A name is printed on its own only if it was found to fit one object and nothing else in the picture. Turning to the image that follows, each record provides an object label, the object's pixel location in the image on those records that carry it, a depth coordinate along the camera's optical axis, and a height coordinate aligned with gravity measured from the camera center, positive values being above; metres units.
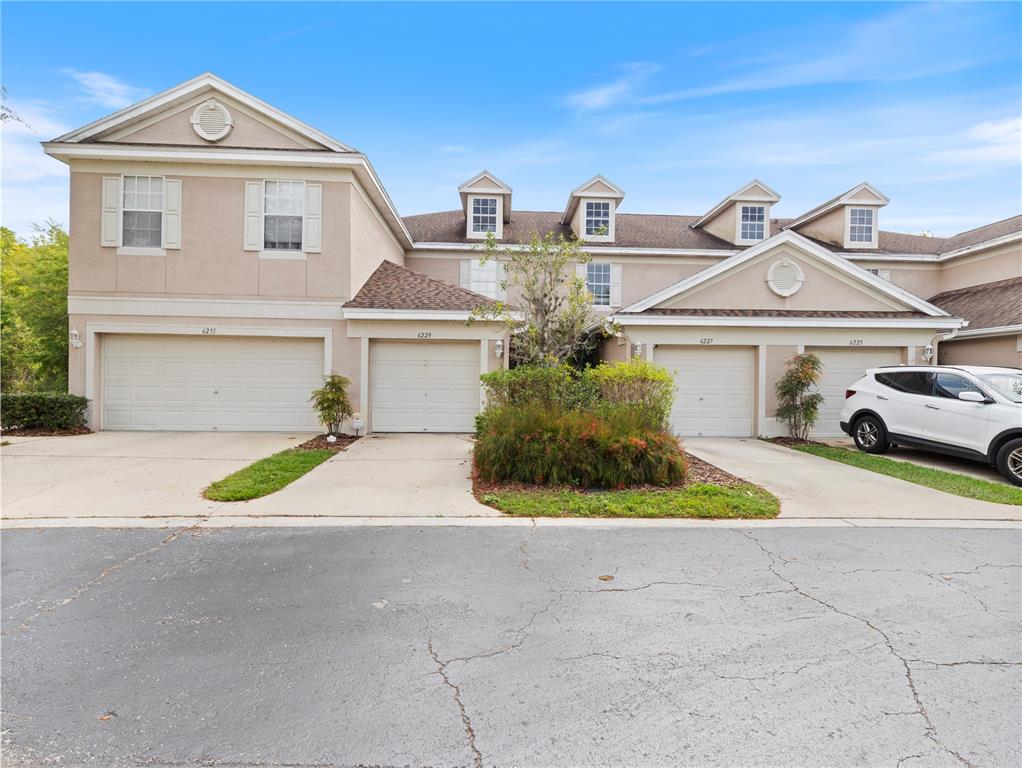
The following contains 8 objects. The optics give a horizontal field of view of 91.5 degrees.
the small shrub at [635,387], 8.28 -0.17
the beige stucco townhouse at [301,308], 11.75 +1.64
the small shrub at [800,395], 12.08 -0.38
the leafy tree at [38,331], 17.05 +1.18
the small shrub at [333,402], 10.94 -0.69
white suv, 8.10 -0.55
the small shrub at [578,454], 6.98 -1.11
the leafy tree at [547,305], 9.10 +1.30
